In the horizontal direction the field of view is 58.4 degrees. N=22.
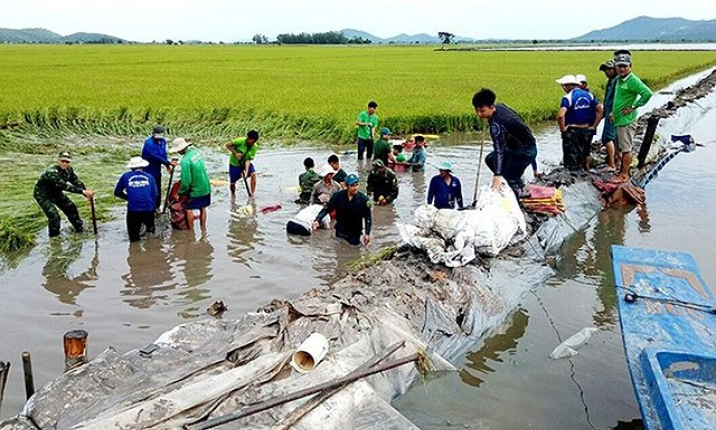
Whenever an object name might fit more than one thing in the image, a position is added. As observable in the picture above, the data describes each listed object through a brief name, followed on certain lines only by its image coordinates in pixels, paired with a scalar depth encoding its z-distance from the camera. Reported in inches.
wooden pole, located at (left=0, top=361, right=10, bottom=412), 147.3
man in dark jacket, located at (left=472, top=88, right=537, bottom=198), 266.8
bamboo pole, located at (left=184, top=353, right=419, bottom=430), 124.6
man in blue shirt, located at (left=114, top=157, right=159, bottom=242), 299.6
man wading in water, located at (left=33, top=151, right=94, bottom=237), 307.1
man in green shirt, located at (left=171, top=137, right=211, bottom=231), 315.6
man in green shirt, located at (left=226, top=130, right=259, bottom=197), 391.2
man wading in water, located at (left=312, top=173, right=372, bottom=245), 295.6
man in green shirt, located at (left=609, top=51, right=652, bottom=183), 363.6
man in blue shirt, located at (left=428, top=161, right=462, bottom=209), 311.3
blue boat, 137.9
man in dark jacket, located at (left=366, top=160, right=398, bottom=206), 379.6
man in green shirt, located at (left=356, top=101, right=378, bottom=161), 497.4
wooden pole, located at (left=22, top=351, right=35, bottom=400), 149.7
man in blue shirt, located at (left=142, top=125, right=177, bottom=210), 340.8
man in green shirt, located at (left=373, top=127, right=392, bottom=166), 458.0
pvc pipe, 148.1
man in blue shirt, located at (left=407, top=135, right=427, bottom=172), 479.8
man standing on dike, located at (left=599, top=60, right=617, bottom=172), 383.2
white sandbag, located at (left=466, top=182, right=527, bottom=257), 250.7
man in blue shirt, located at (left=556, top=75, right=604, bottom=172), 384.5
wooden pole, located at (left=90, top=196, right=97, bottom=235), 311.4
